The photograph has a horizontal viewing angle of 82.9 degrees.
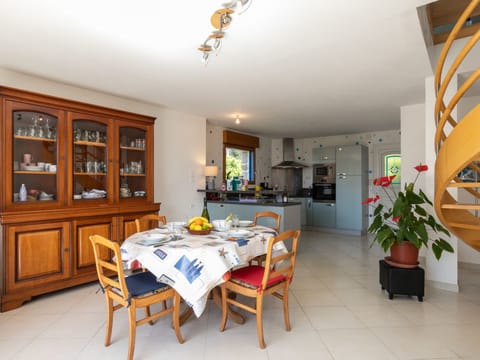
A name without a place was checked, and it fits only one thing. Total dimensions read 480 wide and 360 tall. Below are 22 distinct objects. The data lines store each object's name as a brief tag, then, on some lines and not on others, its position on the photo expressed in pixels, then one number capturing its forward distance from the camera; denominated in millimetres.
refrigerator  6121
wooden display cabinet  2656
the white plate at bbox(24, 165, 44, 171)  2855
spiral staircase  1349
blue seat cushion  1936
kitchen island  4301
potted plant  2711
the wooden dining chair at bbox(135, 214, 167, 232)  3528
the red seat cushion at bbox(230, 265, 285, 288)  2117
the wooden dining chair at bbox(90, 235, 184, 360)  1842
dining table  1910
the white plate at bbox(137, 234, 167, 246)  2156
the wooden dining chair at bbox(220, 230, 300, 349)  2021
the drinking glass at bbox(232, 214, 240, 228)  2857
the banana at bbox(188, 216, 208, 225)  2547
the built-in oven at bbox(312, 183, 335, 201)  6590
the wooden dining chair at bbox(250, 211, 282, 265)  4395
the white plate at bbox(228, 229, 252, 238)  2379
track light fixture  1638
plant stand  2787
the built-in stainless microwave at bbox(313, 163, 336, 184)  6611
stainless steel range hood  7090
